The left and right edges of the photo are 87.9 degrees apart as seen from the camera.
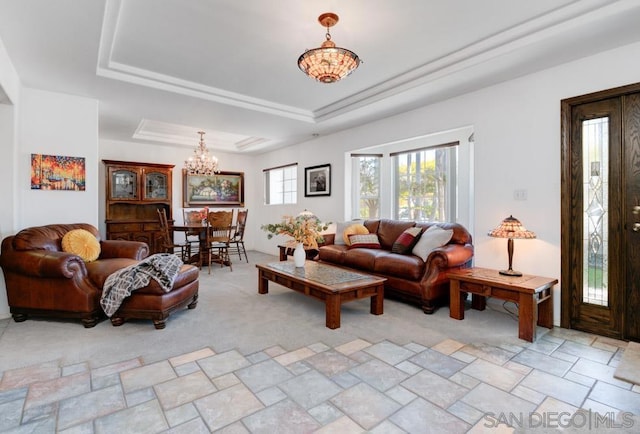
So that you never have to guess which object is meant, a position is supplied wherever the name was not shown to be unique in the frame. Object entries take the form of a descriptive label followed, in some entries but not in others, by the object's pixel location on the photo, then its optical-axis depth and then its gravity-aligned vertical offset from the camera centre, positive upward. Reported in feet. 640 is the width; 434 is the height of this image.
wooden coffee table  9.87 -2.22
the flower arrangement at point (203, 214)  21.83 +0.10
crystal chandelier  20.63 +3.28
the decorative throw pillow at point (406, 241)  13.87 -1.11
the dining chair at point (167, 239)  19.08 -1.39
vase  12.73 -1.54
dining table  18.75 -0.98
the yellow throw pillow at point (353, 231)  16.24 -0.79
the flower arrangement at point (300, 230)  12.59 -0.56
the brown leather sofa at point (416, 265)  11.45 -1.93
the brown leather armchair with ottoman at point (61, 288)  9.78 -2.18
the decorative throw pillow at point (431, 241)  12.43 -1.00
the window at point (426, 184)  16.75 +1.64
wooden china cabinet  20.33 +1.05
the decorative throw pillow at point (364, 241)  15.51 -1.23
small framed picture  19.95 +2.17
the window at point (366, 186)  18.90 +1.64
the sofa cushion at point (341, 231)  16.72 -0.82
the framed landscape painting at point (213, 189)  24.06 +1.98
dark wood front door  9.11 +0.03
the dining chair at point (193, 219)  22.00 -0.24
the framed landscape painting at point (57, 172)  12.31 +1.67
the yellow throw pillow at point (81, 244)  11.46 -1.00
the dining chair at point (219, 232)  18.57 -1.00
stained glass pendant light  8.09 +3.86
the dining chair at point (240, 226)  20.77 -0.66
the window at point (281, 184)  23.81 +2.33
